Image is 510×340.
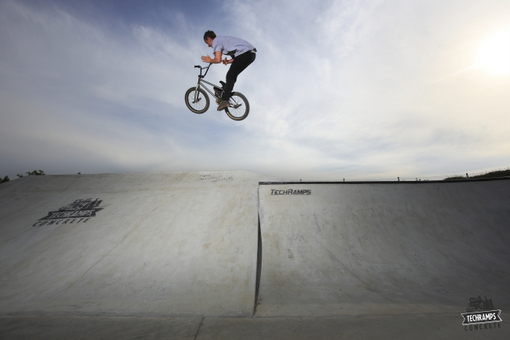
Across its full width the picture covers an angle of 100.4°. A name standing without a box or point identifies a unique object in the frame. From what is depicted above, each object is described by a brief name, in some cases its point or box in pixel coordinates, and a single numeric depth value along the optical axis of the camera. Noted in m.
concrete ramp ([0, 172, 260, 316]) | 3.57
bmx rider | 5.12
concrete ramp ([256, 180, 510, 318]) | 3.44
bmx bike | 6.34
